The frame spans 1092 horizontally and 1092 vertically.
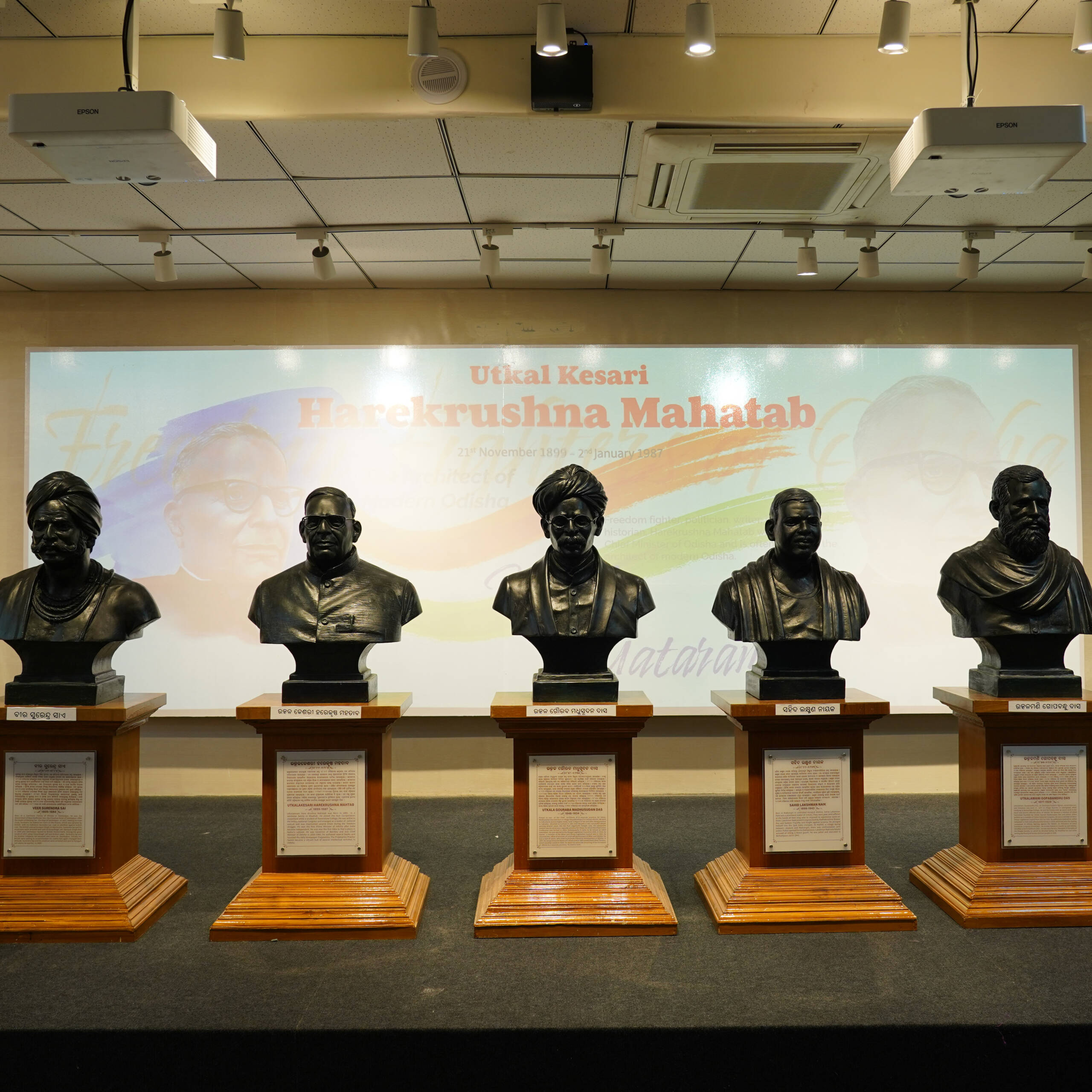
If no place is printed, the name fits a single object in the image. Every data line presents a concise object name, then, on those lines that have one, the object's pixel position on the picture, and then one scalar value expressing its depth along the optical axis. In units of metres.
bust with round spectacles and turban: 3.35
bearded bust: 3.44
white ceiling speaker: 3.34
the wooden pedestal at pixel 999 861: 3.30
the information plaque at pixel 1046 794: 3.44
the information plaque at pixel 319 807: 3.34
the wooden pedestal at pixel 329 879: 3.21
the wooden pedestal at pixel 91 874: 3.23
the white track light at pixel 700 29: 2.88
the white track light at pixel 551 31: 2.95
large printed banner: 5.20
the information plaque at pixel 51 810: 3.33
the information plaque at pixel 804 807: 3.38
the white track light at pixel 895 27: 2.91
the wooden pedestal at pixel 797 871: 3.25
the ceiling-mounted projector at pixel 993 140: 2.79
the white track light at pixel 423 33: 2.93
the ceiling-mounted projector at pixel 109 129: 2.65
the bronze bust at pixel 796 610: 3.40
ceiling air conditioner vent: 3.58
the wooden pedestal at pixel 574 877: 3.22
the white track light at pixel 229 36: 2.96
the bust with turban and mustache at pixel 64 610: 3.31
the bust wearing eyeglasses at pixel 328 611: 3.36
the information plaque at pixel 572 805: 3.34
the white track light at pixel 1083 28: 2.90
